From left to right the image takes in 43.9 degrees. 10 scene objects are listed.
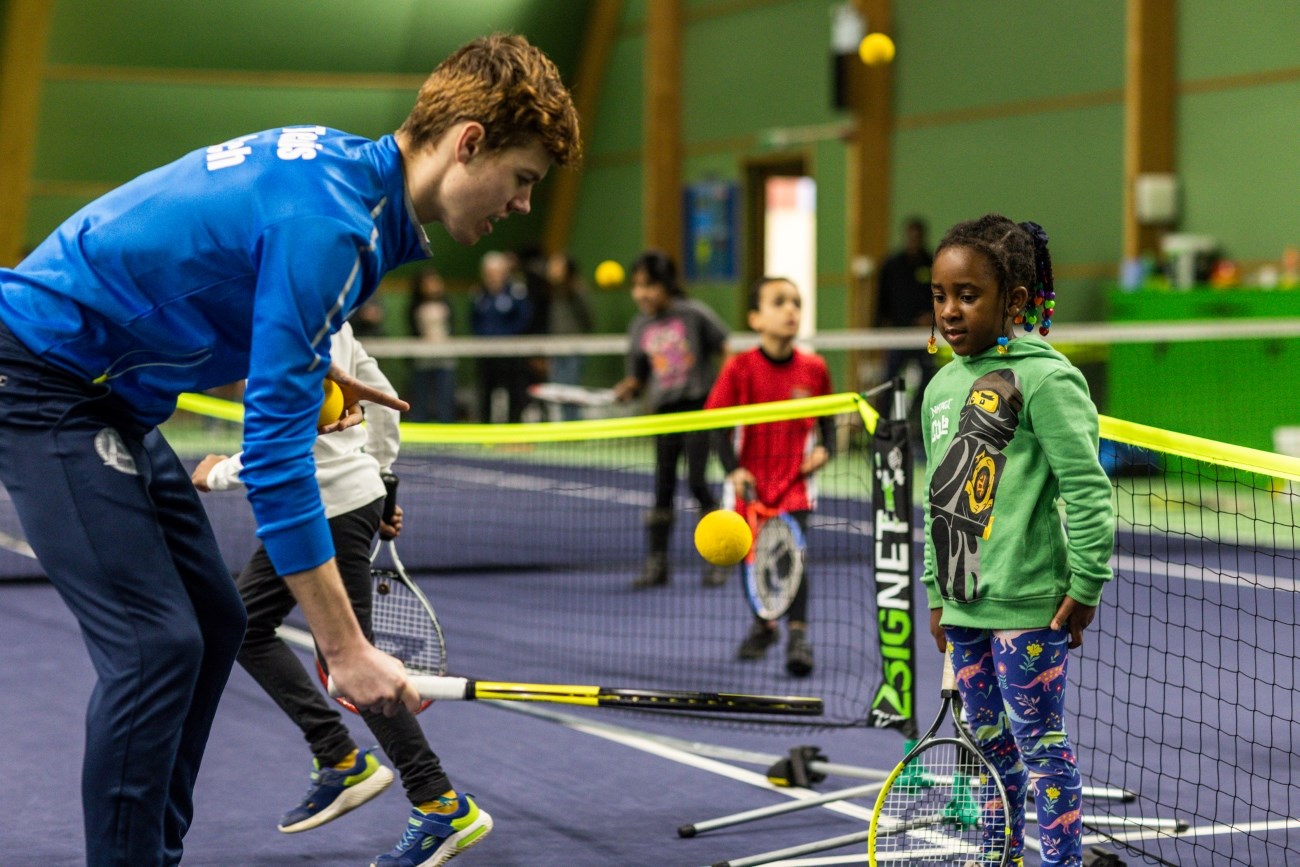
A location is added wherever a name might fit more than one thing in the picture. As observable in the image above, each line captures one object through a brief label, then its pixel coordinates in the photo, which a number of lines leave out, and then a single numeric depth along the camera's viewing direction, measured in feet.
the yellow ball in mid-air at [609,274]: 55.52
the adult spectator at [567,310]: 57.82
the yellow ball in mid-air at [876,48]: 55.26
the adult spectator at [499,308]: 55.67
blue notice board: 64.28
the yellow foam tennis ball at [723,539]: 14.33
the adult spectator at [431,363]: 55.47
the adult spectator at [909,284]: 49.37
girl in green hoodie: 11.46
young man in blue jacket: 8.20
